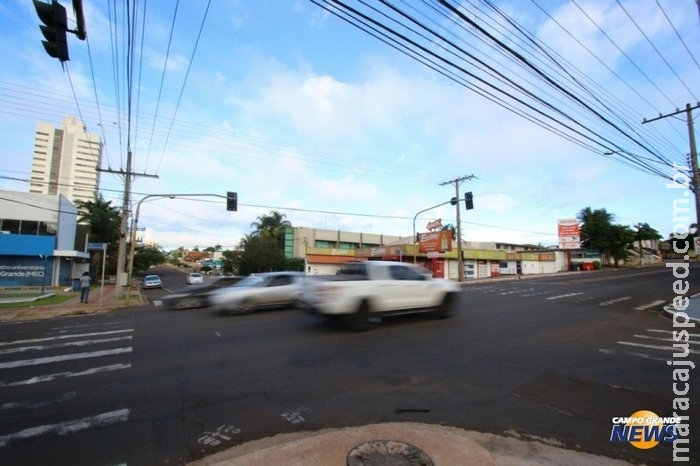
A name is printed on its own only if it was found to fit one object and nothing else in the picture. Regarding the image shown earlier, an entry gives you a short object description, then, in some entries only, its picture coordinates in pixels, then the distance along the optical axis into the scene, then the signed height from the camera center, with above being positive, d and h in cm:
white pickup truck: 870 -78
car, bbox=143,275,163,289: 3812 -225
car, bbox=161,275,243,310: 1619 -157
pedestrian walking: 1939 -145
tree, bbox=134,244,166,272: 6762 +72
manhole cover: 313 -173
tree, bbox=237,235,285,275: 4912 +81
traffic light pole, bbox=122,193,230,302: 2103 +319
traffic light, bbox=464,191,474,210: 2463 +437
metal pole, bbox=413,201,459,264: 3073 +466
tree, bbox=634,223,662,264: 7238 +659
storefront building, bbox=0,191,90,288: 3073 +190
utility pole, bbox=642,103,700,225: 1530 +495
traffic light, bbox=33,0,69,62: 528 +351
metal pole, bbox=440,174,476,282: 3475 +382
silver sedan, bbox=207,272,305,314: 1321 -119
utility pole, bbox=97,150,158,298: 2219 +220
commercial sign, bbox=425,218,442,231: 3812 +414
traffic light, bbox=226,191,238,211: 2114 +357
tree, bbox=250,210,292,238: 5791 +622
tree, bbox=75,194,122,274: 4603 +489
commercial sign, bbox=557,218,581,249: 5688 +500
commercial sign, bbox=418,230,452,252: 3712 +231
